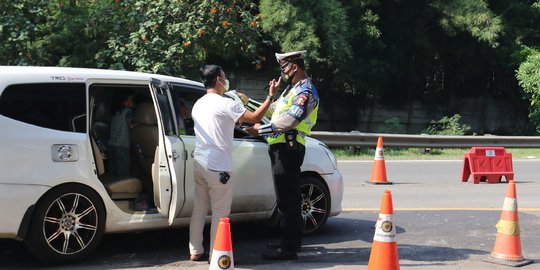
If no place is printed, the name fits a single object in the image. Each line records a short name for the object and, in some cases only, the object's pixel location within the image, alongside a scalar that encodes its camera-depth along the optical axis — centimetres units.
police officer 612
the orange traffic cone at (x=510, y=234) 636
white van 562
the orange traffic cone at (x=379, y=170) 1175
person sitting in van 688
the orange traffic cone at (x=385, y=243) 537
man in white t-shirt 592
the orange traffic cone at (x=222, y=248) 488
